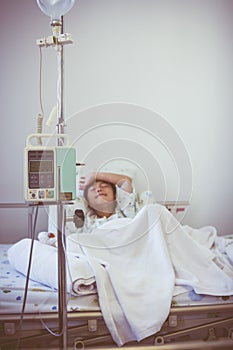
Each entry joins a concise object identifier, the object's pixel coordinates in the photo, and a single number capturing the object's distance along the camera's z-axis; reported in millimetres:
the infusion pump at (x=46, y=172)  1217
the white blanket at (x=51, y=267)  1407
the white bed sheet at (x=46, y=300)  1402
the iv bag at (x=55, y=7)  1232
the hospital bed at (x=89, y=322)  1385
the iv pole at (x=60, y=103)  1250
